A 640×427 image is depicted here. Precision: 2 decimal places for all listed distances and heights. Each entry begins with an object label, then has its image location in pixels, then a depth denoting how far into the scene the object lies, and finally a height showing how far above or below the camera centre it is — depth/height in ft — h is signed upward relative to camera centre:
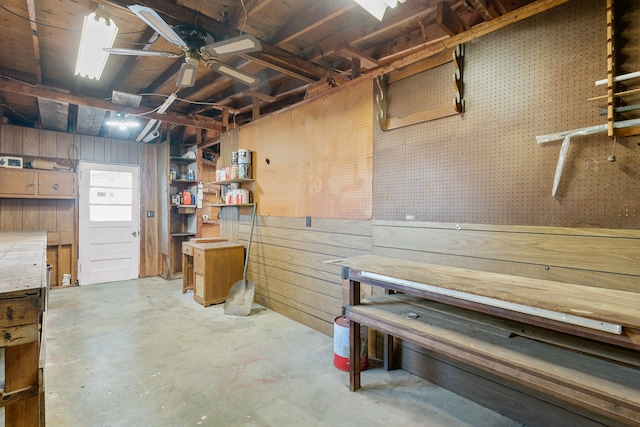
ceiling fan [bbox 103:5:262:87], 6.43 +3.85
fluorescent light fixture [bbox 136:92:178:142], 11.07 +4.36
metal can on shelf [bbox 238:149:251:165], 13.35 +2.34
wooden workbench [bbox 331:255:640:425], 3.82 -2.00
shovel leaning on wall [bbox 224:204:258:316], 12.22 -3.41
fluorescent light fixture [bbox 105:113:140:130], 14.75 +4.38
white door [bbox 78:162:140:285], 17.25 -0.64
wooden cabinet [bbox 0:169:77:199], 14.73 +1.38
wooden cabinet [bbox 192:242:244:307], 13.19 -2.48
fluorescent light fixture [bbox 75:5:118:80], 6.86 +4.17
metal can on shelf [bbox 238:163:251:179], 13.30 +1.74
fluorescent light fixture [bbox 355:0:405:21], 5.76 +3.84
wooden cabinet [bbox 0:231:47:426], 3.54 -1.62
